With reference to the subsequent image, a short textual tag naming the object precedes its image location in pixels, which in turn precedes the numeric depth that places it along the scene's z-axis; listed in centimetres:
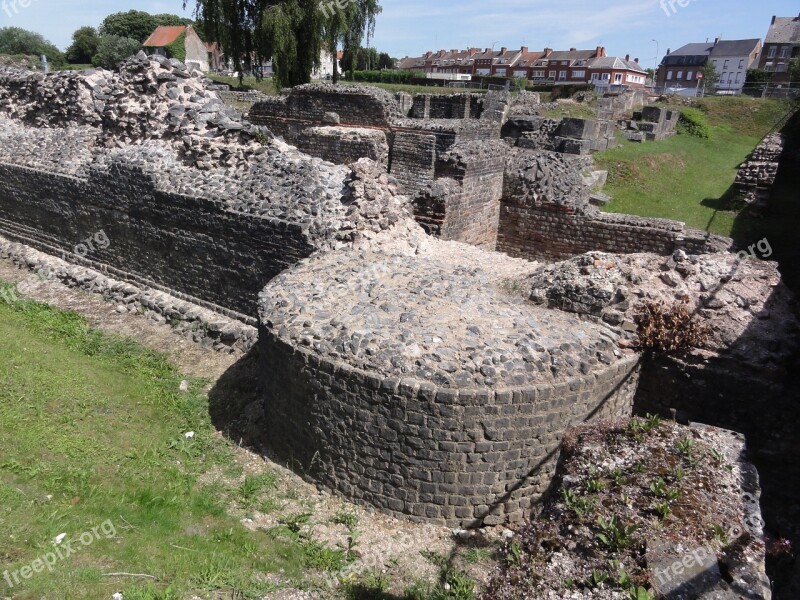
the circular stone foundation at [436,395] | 472
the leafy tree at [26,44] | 5653
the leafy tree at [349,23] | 2469
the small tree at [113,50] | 4768
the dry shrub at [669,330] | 548
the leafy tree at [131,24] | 6406
